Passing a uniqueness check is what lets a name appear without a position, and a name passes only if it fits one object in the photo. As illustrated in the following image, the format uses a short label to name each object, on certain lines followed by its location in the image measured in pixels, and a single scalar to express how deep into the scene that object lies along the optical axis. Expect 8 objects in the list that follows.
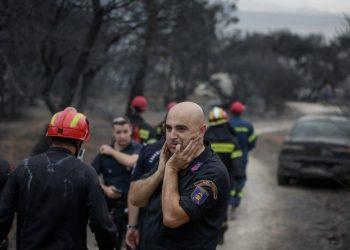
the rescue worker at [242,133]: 10.12
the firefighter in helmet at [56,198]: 3.71
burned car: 11.74
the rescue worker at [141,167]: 4.61
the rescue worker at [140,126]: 7.88
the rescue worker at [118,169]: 6.03
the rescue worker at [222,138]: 7.73
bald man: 3.42
